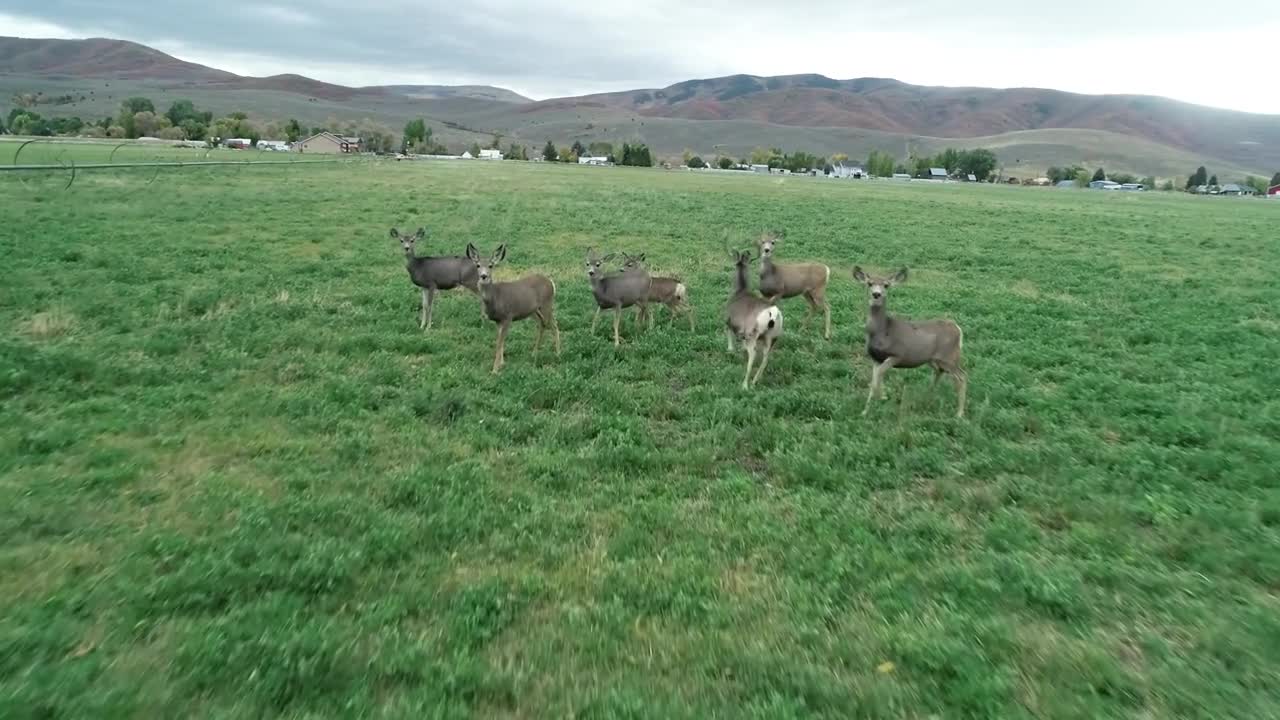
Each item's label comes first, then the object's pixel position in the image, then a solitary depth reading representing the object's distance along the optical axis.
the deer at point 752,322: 10.62
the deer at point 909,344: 9.75
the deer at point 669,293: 13.93
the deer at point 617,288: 13.24
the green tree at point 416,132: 167.12
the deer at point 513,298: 11.60
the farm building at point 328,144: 131.38
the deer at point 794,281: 14.22
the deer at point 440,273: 14.02
